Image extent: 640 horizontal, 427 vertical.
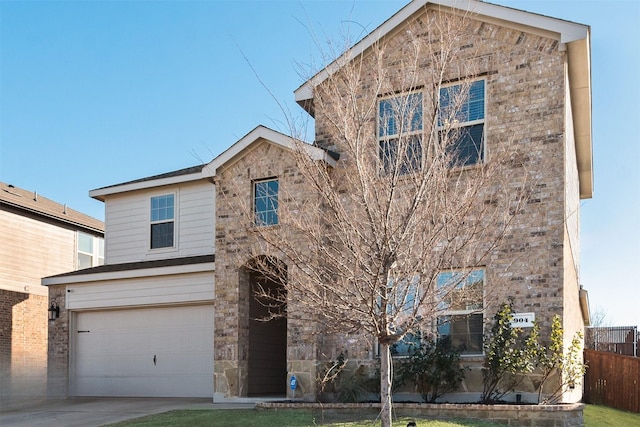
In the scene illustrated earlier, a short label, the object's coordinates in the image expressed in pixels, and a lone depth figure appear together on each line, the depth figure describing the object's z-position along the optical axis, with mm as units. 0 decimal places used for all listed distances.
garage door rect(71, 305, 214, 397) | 17031
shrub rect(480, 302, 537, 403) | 12117
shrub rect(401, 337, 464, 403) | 12594
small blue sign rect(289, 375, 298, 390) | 13523
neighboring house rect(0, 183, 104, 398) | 20406
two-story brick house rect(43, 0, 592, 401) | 12789
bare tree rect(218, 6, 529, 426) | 8586
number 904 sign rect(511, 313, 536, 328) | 12445
